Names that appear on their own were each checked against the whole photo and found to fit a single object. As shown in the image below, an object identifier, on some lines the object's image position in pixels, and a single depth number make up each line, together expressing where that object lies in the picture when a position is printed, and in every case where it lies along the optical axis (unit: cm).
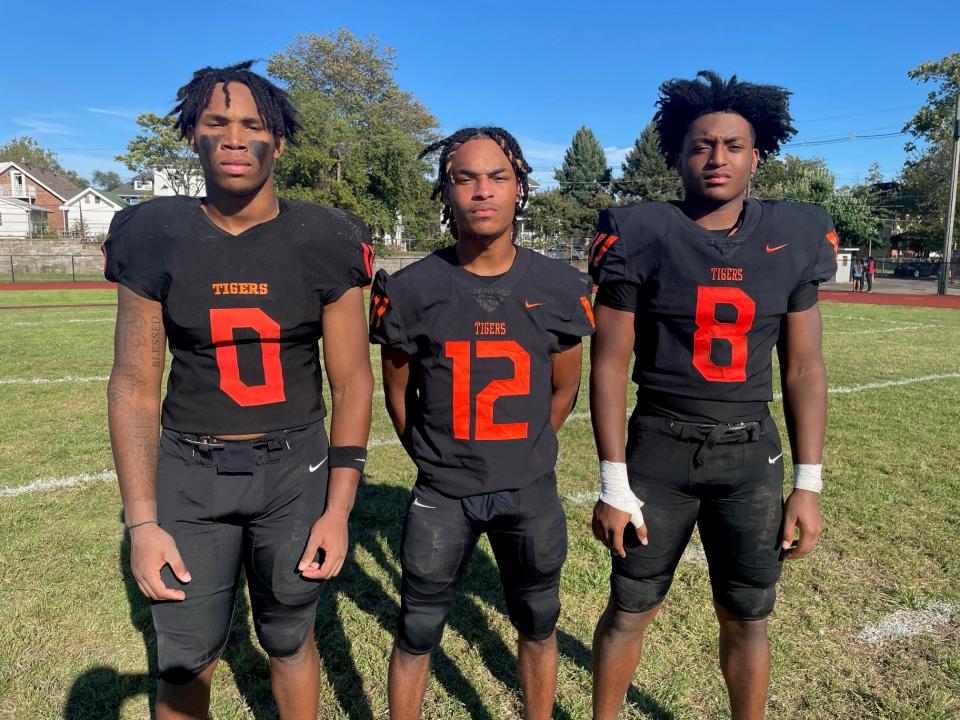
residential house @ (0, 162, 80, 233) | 5688
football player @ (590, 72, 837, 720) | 214
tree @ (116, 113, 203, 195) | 3803
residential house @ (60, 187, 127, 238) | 5672
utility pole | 2366
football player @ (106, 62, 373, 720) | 189
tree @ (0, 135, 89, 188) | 8325
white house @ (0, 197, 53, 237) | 4900
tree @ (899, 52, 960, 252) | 3238
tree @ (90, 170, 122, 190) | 11960
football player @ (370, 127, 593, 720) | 217
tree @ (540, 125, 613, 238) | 6250
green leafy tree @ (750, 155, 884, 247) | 4584
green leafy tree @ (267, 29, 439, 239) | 3419
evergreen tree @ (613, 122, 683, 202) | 5538
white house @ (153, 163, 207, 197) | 4078
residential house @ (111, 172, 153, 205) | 6400
